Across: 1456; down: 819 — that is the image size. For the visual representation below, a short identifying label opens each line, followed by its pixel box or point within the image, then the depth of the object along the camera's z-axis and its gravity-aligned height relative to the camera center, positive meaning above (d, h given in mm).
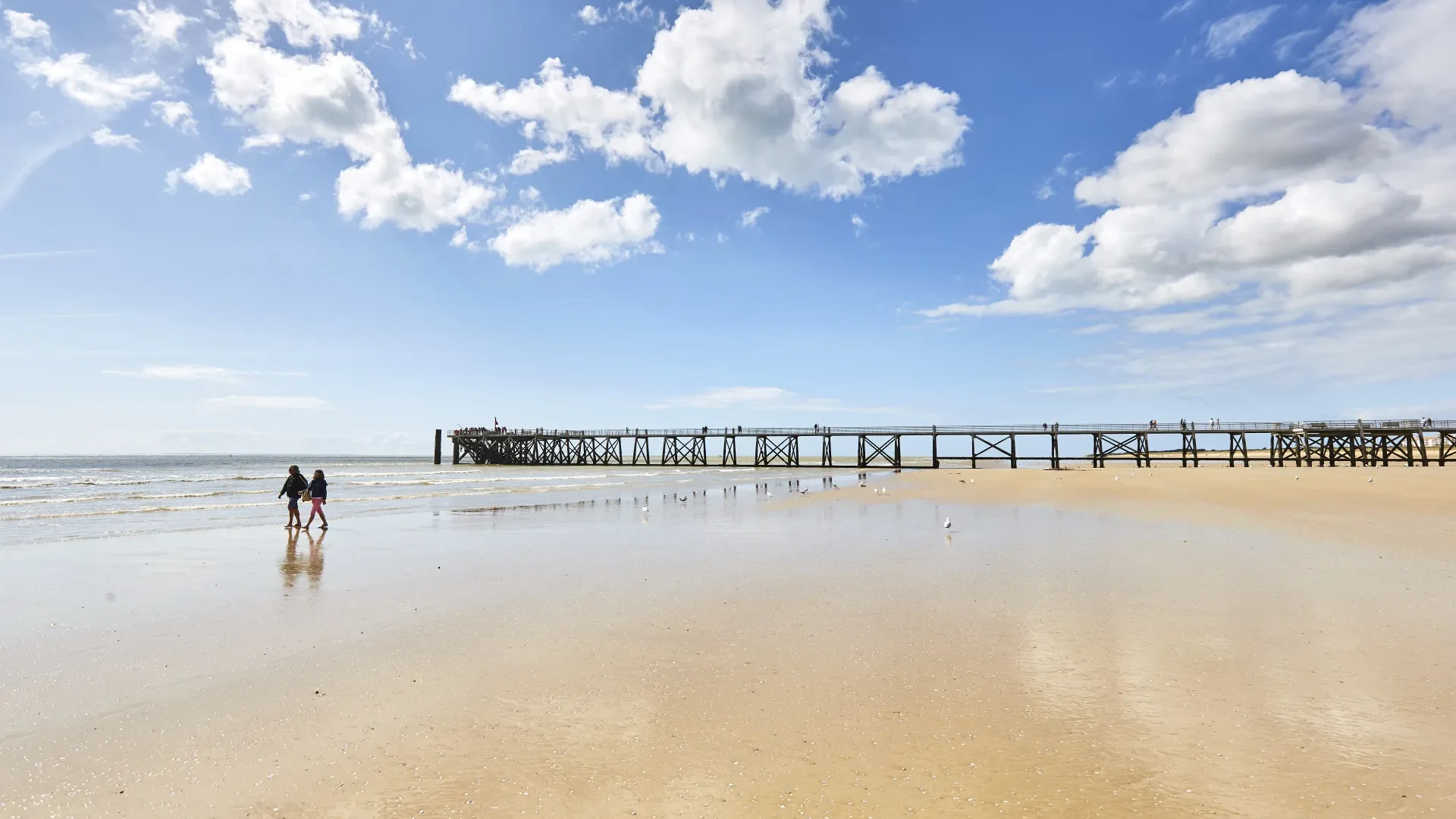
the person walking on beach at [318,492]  16703 -1268
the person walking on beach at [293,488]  16062 -1106
